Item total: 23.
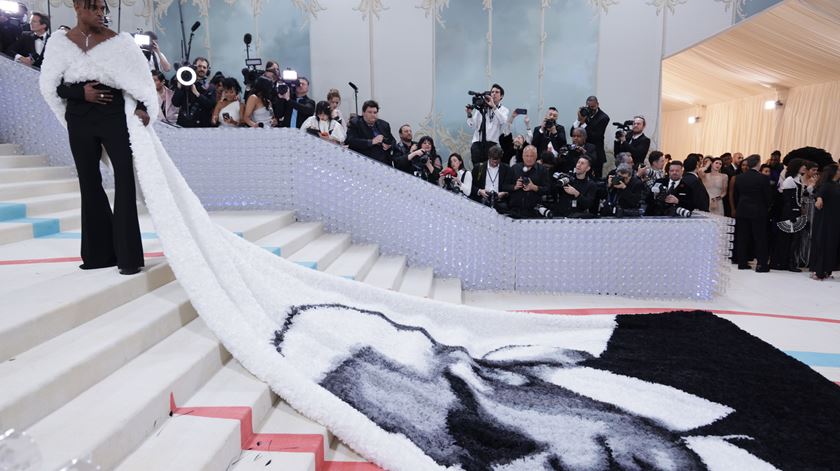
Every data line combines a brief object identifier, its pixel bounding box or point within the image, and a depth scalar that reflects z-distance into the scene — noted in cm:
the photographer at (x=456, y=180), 627
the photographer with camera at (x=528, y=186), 574
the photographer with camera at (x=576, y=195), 583
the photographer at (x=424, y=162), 627
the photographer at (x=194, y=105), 618
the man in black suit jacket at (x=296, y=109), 652
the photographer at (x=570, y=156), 649
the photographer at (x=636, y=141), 718
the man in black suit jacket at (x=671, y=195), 622
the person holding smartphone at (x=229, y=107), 587
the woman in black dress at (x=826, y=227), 629
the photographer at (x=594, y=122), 739
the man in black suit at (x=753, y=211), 679
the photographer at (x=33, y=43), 619
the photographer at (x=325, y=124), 597
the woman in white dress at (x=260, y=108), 586
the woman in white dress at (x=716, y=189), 771
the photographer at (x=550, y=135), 713
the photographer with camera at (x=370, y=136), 621
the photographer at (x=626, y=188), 584
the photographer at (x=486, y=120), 679
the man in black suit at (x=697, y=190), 646
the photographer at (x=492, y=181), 591
